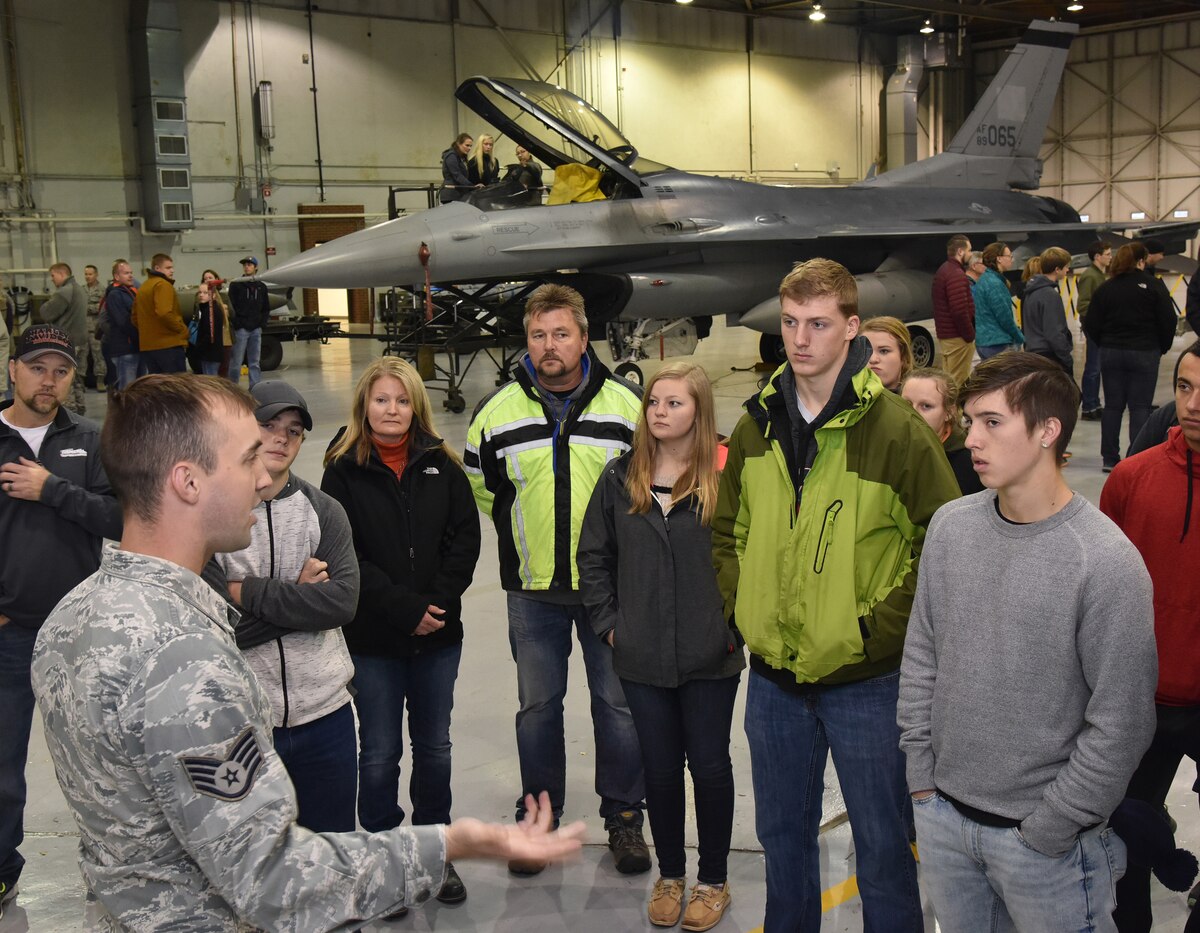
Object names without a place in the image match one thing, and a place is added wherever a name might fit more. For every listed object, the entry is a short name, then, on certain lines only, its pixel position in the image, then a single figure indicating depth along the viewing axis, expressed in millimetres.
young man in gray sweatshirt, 2215
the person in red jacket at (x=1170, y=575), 2775
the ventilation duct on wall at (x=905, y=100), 31500
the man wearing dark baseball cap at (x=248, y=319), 14055
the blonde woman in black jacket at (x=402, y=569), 3627
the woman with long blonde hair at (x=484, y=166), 13391
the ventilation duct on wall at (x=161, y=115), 20406
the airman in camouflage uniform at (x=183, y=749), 1554
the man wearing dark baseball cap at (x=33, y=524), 3557
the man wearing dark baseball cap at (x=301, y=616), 3121
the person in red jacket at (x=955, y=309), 10375
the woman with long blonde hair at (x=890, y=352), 4293
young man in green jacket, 2836
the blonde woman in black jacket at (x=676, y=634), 3359
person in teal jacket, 9859
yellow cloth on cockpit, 12102
